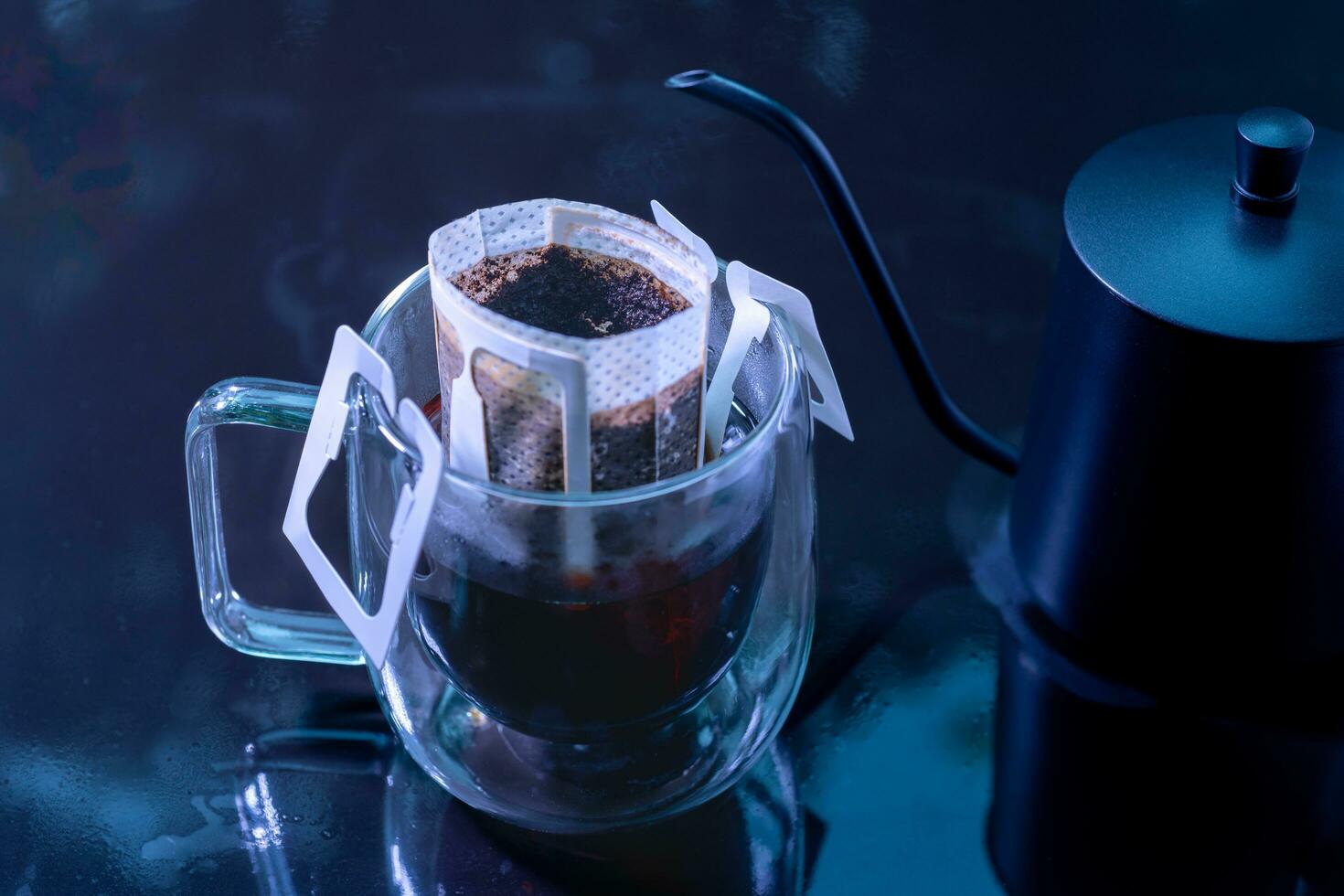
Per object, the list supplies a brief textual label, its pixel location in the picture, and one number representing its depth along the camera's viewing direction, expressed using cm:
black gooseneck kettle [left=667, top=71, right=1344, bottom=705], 78
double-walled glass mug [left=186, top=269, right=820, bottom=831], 77
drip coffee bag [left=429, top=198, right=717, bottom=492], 75
